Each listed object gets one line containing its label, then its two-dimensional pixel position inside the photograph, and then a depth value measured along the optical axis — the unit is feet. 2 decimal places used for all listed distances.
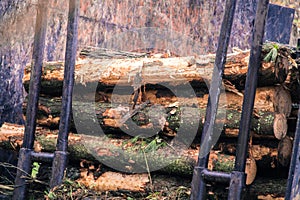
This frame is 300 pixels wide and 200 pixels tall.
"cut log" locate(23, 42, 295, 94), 25.15
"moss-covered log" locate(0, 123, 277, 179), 25.80
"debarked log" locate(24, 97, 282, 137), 25.75
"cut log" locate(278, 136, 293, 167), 25.73
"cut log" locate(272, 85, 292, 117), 25.55
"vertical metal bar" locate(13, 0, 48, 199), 28.77
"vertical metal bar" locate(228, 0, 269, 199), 22.48
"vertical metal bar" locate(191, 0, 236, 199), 23.86
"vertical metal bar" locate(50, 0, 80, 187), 27.53
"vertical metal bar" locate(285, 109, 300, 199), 19.90
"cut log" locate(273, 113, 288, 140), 25.05
